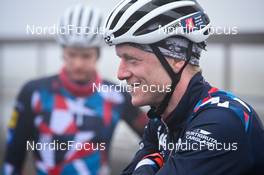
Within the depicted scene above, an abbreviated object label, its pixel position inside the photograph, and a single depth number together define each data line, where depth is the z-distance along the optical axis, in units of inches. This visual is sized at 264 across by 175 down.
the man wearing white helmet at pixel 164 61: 242.9
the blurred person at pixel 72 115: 281.6
